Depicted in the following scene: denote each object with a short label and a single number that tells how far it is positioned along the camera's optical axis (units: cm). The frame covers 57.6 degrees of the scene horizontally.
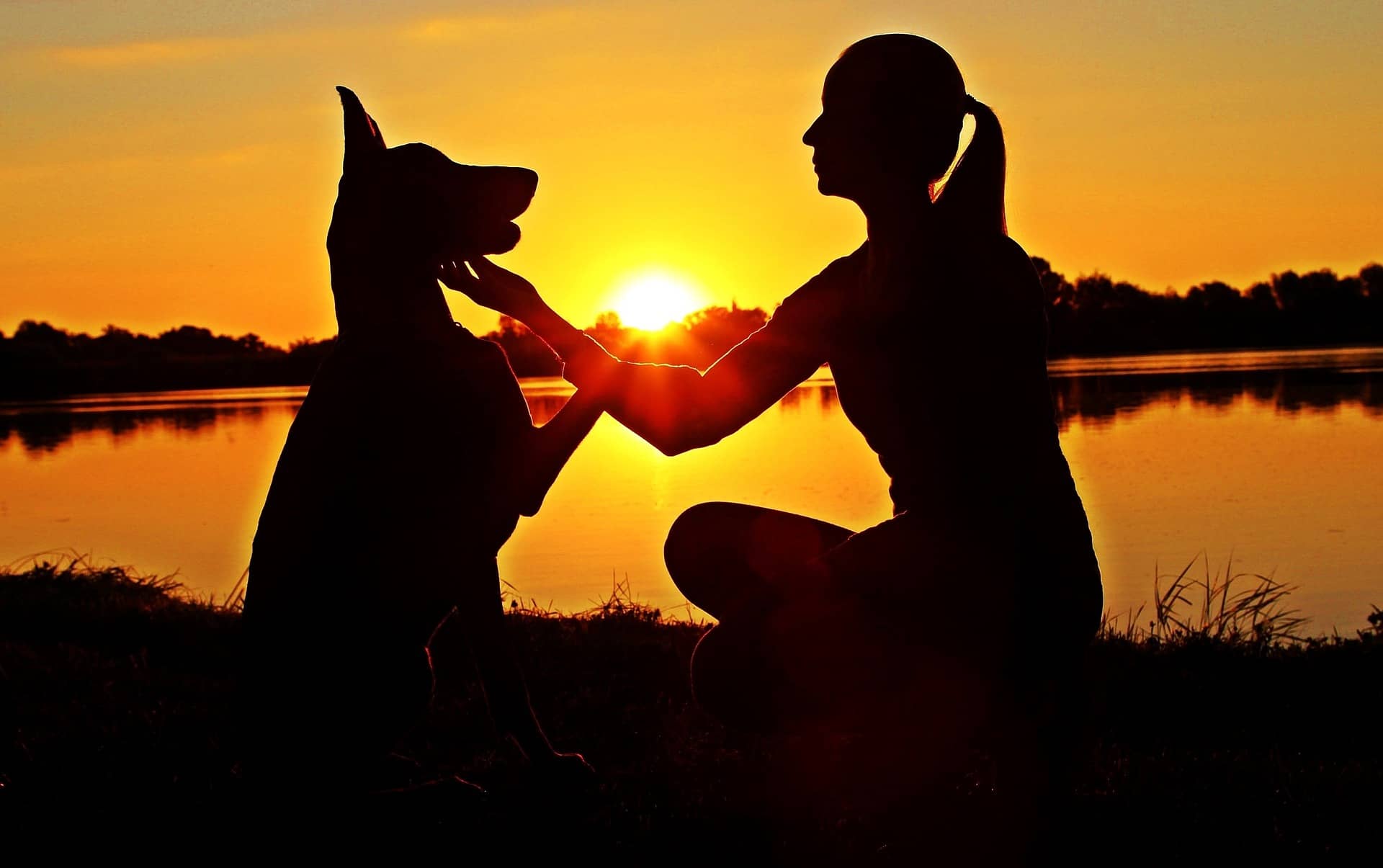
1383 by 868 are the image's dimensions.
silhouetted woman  240
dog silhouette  266
